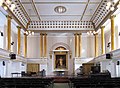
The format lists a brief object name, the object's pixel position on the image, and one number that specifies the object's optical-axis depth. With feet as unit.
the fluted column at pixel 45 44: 38.79
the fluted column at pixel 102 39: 33.13
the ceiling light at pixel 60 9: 30.56
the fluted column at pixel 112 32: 27.41
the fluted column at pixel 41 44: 38.53
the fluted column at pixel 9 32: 26.71
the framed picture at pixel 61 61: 41.86
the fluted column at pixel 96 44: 37.31
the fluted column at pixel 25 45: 37.41
